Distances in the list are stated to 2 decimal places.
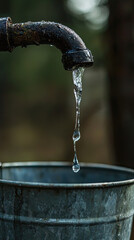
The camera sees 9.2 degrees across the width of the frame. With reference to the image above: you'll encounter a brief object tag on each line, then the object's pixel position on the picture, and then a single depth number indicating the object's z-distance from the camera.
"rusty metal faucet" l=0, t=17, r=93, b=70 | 0.96
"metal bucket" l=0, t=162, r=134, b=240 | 0.90
